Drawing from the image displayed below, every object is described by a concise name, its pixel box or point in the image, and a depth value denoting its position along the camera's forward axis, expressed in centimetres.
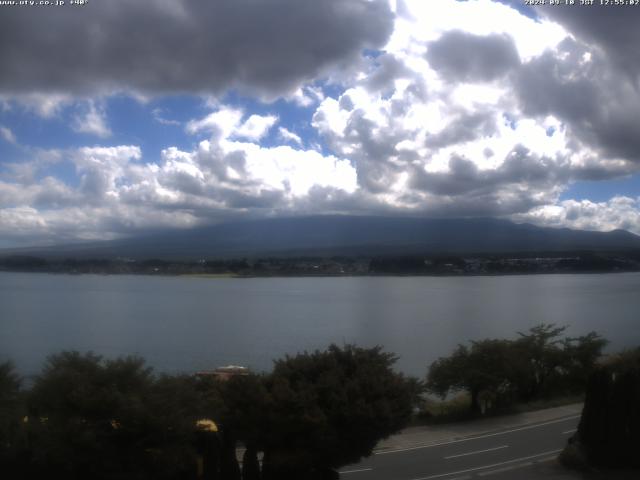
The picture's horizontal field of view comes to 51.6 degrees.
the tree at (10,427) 974
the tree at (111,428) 918
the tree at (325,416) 1045
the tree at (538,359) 2597
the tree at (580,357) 2681
